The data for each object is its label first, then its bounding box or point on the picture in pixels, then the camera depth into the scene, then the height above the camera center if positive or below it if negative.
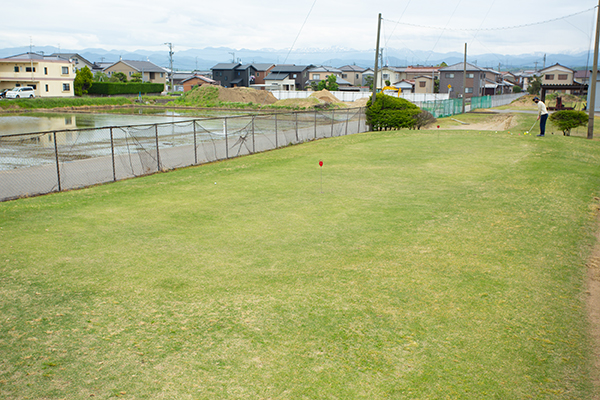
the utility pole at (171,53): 121.19 +15.98
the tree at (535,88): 94.07 +5.37
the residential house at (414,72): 121.21 +11.10
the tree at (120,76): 102.54 +8.57
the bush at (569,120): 26.67 -0.37
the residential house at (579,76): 114.00 +9.18
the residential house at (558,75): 106.31 +9.00
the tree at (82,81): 78.55 +5.70
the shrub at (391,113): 31.64 +0.07
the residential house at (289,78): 109.38 +8.63
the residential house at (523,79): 158.55 +12.52
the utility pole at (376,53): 31.31 +4.10
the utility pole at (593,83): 22.06 +1.37
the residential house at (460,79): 89.38 +6.85
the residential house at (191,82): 123.31 +8.54
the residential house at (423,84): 101.88 +6.59
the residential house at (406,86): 97.31 +5.90
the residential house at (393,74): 119.88 +10.40
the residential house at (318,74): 112.00 +9.70
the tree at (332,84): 93.75 +6.22
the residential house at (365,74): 129.00 +11.33
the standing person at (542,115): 23.93 -0.07
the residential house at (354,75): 130.50 +10.93
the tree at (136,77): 103.56 +8.41
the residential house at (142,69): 116.85 +11.51
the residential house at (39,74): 75.25 +6.73
